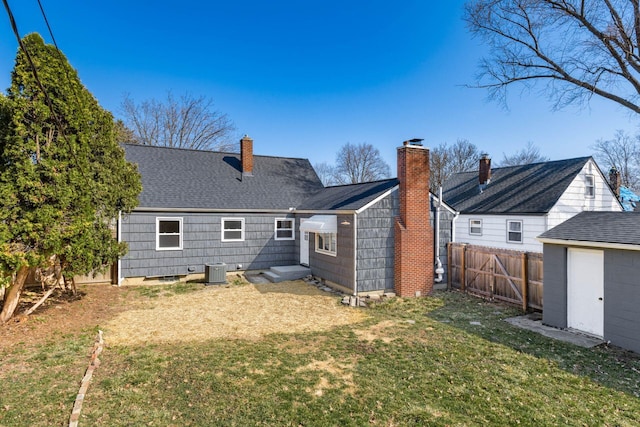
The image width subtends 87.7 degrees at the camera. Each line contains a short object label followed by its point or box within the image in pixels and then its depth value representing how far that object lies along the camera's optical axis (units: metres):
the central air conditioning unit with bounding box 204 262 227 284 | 13.97
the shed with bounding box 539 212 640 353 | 7.10
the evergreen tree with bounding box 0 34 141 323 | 7.82
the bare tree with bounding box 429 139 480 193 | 40.12
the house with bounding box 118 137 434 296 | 11.98
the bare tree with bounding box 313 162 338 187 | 49.98
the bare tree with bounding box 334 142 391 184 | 45.09
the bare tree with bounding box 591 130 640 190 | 38.00
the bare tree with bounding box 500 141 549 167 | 45.34
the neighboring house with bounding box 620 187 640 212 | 20.74
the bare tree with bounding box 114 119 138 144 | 27.66
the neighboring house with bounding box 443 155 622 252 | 15.89
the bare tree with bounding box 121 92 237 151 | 30.84
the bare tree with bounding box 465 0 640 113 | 13.34
